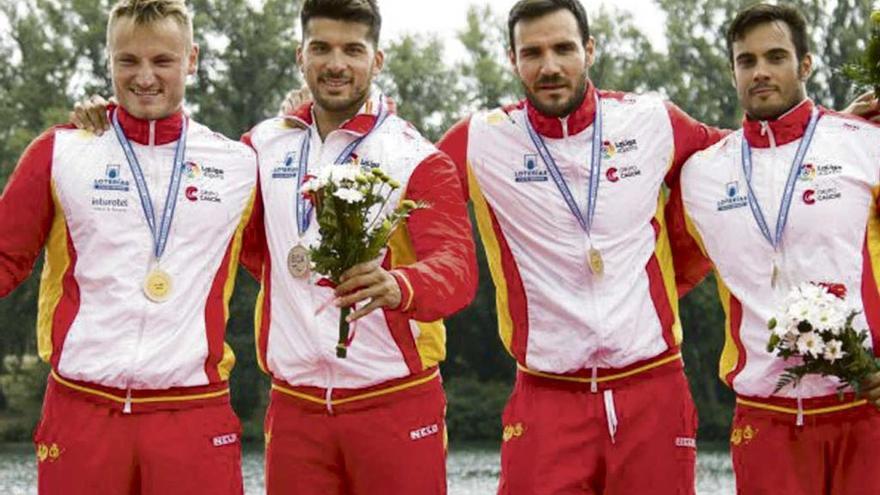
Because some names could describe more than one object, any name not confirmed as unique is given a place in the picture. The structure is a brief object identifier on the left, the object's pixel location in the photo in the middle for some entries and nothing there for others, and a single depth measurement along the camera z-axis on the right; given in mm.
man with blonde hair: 10857
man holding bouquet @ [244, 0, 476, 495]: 11358
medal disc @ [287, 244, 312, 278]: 11444
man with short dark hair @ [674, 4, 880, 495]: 11502
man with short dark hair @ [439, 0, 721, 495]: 11917
